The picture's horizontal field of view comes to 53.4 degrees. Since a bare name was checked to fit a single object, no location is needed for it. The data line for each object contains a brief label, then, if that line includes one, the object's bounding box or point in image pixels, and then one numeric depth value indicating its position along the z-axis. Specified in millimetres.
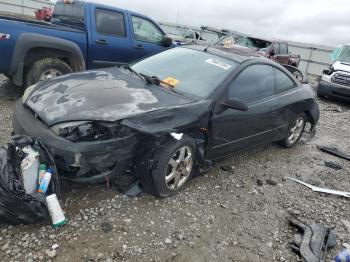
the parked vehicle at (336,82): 10398
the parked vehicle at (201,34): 13277
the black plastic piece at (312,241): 3269
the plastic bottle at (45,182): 2922
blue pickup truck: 5480
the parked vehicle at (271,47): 13430
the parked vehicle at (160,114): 3143
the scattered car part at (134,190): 3609
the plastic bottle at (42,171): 2953
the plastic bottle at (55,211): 2936
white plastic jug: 2895
